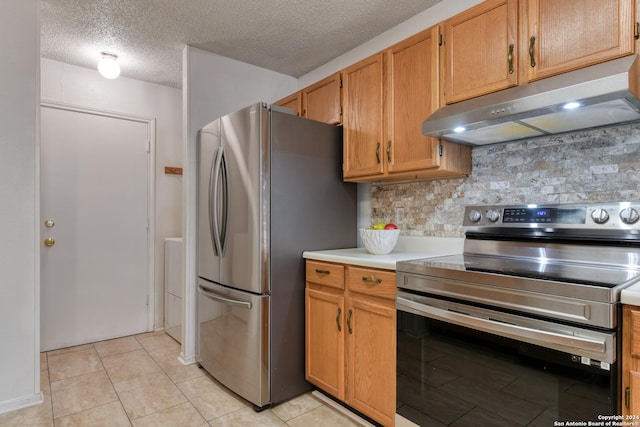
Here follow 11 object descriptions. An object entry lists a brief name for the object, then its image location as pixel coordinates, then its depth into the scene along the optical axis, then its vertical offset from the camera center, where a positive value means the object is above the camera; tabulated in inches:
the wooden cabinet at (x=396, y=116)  76.7 +23.1
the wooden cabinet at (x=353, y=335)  69.4 -26.8
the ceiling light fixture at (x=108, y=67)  112.1 +46.2
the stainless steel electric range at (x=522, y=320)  43.2 -15.2
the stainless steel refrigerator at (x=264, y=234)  82.9 -5.6
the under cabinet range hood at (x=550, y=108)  49.7 +16.6
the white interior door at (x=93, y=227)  119.3 -5.3
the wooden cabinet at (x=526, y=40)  52.6 +29.1
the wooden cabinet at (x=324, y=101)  100.4 +33.3
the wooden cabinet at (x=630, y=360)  40.5 -17.1
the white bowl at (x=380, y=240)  84.4 -6.6
